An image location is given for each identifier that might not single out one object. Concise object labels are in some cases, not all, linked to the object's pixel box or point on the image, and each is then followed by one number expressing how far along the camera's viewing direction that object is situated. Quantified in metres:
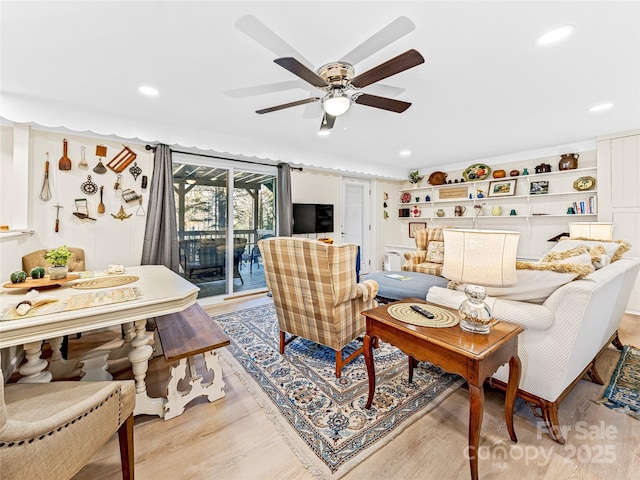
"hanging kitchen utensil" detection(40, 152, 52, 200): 2.87
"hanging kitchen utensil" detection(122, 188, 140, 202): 3.31
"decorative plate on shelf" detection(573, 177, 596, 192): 3.89
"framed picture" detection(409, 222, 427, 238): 6.10
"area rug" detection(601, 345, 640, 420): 1.76
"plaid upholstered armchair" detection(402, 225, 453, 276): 4.16
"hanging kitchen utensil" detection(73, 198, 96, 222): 3.04
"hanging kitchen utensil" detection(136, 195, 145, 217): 3.41
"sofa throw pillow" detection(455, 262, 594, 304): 1.47
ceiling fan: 1.54
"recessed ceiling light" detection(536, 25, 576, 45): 1.66
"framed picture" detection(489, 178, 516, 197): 4.73
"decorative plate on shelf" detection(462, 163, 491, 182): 5.05
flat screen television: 4.79
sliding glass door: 3.91
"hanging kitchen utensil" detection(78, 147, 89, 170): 3.07
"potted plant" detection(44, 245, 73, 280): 1.83
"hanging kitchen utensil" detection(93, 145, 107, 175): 3.14
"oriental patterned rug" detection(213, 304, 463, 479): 1.47
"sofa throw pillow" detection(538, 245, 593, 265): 1.72
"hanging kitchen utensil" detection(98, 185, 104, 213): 3.16
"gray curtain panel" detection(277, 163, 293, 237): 4.51
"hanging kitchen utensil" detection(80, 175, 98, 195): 3.08
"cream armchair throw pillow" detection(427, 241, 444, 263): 4.31
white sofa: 1.40
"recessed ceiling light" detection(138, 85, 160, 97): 2.38
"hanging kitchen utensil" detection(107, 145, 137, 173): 3.25
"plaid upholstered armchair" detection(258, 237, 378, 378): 1.95
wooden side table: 1.20
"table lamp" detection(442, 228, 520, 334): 1.31
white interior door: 5.80
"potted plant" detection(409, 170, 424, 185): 6.04
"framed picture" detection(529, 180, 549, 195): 4.39
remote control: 1.55
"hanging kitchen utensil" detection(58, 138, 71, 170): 2.95
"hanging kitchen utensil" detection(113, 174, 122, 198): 3.26
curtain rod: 3.45
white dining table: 1.18
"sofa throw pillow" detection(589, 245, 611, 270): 1.87
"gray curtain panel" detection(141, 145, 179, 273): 3.38
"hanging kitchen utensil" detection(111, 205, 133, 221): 3.27
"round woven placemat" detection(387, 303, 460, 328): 1.47
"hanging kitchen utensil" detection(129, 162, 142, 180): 3.35
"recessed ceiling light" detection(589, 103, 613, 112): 2.76
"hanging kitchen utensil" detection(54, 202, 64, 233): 2.95
